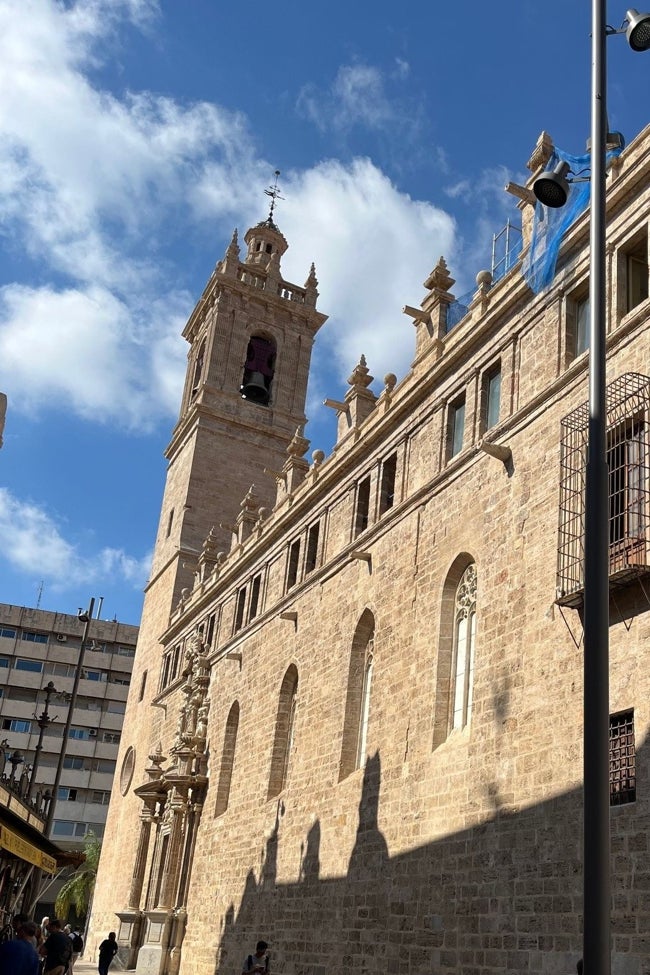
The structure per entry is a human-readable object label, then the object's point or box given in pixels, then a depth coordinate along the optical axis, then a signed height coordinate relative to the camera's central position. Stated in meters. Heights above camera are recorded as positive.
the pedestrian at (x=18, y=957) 8.41 -0.44
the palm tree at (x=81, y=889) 50.19 +0.74
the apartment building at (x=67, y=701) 60.00 +11.68
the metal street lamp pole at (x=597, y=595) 5.64 +2.04
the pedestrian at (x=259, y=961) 13.42 -0.45
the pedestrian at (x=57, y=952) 10.88 -0.49
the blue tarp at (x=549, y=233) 15.05 +9.85
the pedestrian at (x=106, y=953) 22.72 -0.91
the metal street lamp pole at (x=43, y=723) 27.76 +4.51
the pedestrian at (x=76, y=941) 22.55 -0.76
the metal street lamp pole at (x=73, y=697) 25.22 +4.94
